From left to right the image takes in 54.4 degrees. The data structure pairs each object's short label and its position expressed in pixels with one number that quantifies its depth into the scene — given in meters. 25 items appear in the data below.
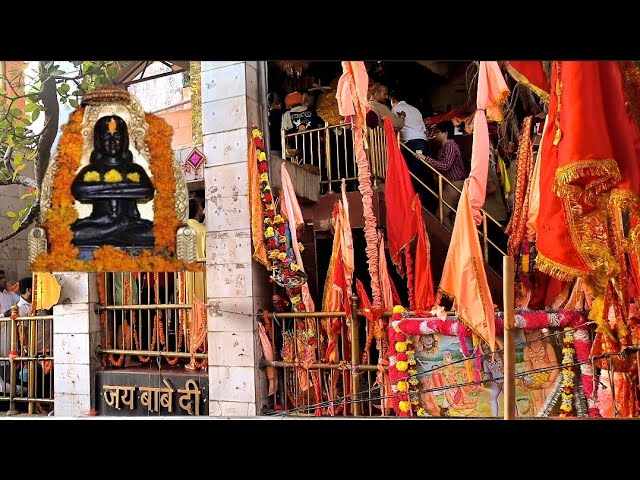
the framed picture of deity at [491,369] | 5.57
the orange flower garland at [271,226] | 6.41
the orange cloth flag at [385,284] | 6.76
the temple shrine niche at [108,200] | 5.63
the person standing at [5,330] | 7.76
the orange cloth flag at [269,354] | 6.52
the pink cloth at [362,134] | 6.25
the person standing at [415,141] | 8.50
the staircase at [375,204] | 7.60
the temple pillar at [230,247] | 6.46
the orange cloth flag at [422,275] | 6.55
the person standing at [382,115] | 7.91
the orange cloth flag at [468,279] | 5.56
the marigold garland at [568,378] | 5.53
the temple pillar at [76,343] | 7.34
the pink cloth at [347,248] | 6.69
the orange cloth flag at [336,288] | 6.46
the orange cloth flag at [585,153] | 4.14
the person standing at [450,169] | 8.35
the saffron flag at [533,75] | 4.75
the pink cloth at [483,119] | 5.65
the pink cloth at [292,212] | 6.73
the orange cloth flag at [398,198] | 6.70
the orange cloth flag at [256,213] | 6.40
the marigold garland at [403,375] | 5.88
